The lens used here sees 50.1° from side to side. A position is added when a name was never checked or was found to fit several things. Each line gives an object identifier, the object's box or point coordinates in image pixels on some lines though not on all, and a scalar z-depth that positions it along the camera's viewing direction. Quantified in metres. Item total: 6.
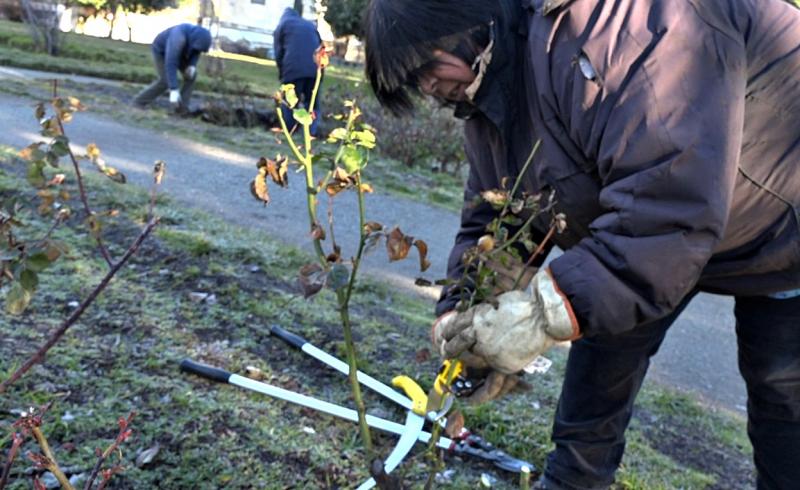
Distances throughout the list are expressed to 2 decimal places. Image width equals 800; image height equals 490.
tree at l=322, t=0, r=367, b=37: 16.57
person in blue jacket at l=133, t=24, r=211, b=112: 10.80
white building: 34.66
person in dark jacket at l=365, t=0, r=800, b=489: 1.65
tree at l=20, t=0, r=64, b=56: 16.33
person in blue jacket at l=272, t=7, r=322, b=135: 9.30
